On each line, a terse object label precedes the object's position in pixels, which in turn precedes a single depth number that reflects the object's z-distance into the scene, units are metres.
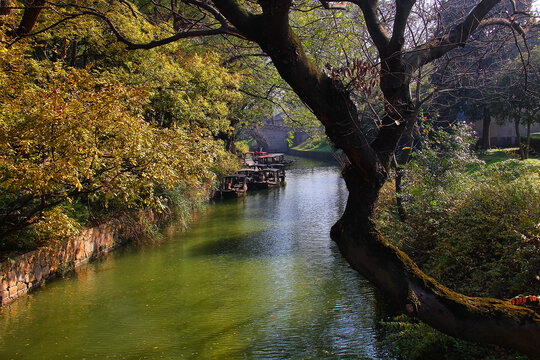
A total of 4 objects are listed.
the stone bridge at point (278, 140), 56.21
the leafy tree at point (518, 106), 15.76
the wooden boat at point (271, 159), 29.66
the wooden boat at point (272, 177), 22.43
